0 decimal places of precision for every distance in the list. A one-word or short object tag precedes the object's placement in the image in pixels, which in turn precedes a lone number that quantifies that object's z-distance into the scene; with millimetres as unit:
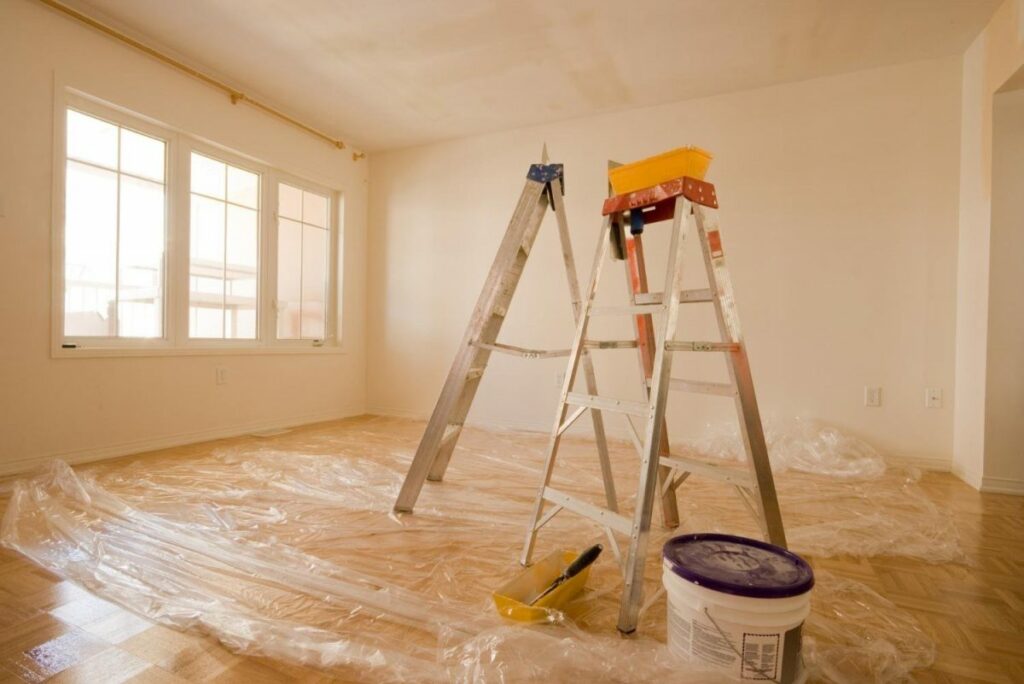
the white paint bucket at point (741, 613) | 875
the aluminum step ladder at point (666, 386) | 1191
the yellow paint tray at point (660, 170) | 1382
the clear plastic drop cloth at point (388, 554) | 1062
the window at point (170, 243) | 2723
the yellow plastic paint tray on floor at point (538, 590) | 1147
